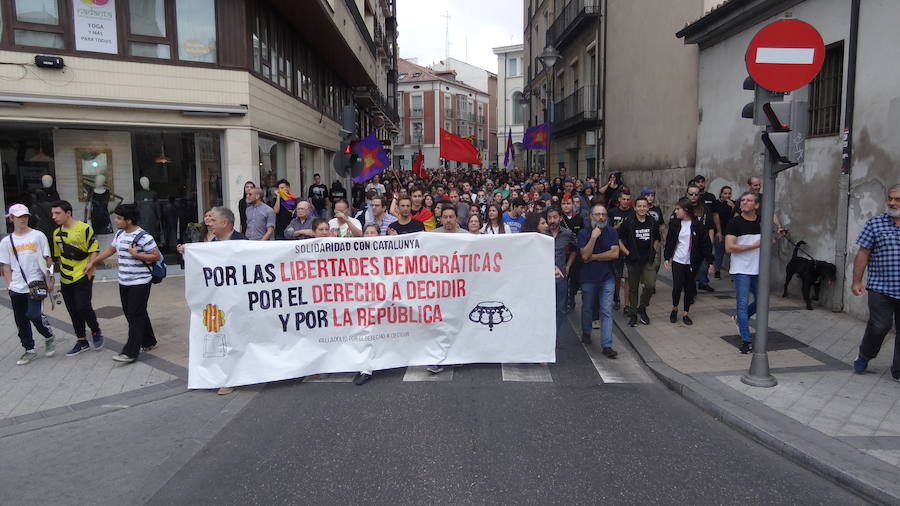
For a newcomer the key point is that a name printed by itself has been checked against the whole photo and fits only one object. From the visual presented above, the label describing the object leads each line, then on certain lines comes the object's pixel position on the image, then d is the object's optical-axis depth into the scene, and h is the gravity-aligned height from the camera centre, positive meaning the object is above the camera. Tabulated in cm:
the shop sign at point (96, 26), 1197 +318
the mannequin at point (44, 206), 1141 -22
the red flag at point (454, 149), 1972 +135
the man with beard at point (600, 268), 710 -86
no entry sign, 554 +119
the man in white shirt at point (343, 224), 813 -40
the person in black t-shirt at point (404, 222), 767 -36
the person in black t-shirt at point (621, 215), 909 -33
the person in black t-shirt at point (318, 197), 1547 -10
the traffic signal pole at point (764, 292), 579 -93
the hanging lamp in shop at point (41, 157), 1242 +72
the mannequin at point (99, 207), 1291 -27
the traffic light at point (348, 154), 1164 +72
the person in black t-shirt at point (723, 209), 1030 -28
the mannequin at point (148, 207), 1338 -28
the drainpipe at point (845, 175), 834 +21
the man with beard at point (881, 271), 575 -73
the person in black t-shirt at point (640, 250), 842 -77
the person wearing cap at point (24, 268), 671 -78
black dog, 873 -112
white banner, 612 -112
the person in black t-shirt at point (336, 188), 1737 +14
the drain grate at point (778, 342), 717 -173
